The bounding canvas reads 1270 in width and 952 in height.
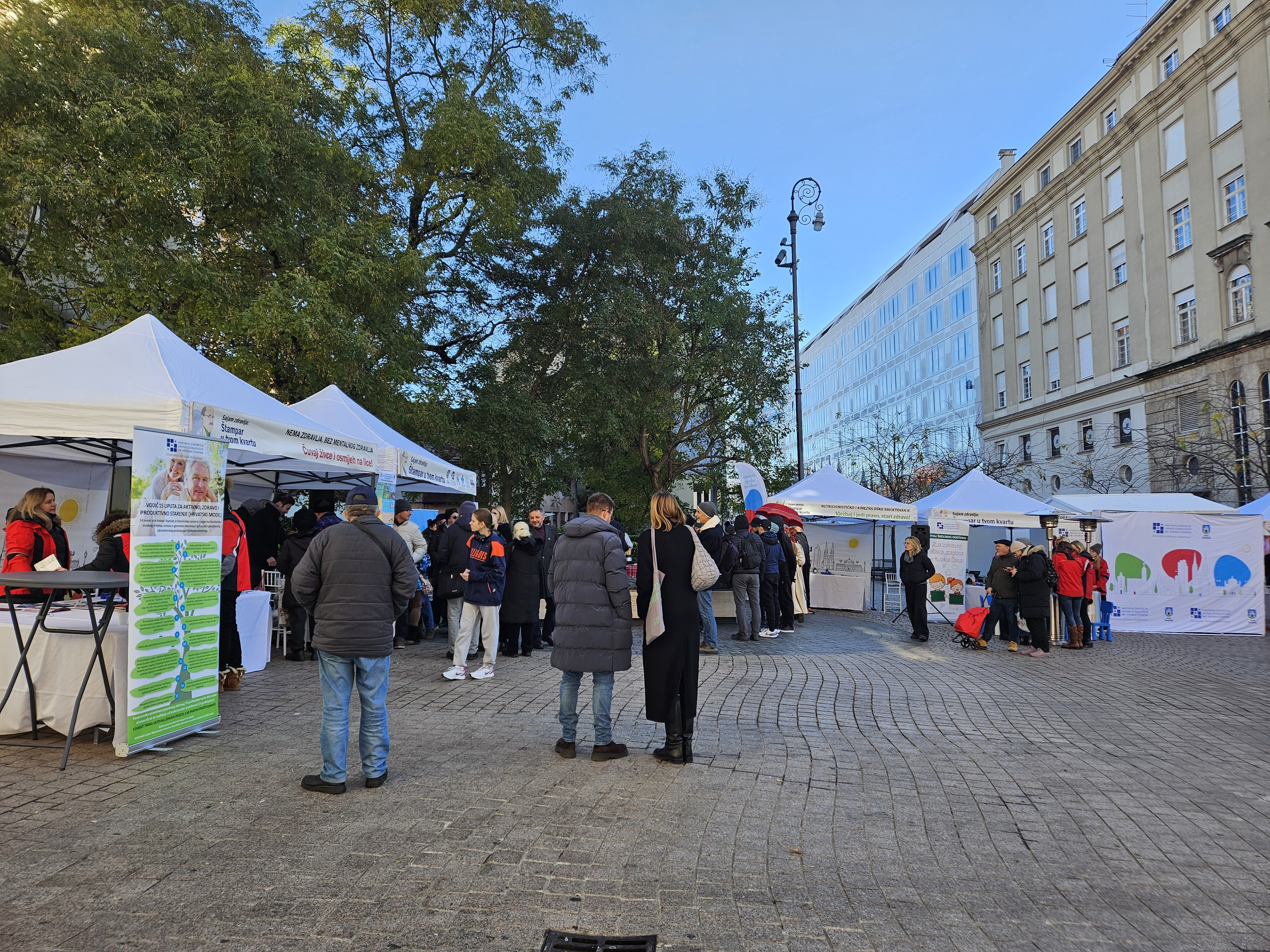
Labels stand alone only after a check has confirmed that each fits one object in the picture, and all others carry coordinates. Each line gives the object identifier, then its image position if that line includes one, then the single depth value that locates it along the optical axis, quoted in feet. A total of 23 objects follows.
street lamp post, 69.36
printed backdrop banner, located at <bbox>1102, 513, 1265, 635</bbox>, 53.52
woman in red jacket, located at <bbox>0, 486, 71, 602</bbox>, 21.77
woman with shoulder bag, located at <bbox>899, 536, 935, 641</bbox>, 46.19
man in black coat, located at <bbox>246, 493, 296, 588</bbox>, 34.42
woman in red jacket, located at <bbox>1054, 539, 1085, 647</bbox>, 45.01
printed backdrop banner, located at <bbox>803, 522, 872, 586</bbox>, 64.80
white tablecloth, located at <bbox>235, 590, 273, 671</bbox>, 27.58
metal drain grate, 10.48
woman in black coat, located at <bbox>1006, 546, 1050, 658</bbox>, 41.68
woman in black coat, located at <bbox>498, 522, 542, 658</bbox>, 34.65
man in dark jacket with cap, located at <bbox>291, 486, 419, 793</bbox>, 16.01
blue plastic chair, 48.70
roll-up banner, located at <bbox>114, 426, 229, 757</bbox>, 17.84
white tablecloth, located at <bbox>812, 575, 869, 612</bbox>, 63.46
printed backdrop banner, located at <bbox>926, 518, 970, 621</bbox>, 53.01
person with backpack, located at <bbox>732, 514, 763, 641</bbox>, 42.47
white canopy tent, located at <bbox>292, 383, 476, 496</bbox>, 36.94
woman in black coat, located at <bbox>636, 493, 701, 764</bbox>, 18.88
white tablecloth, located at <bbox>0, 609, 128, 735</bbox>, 18.81
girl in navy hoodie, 29.01
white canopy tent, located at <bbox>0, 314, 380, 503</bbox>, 21.57
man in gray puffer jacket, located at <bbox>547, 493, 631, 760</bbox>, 18.60
